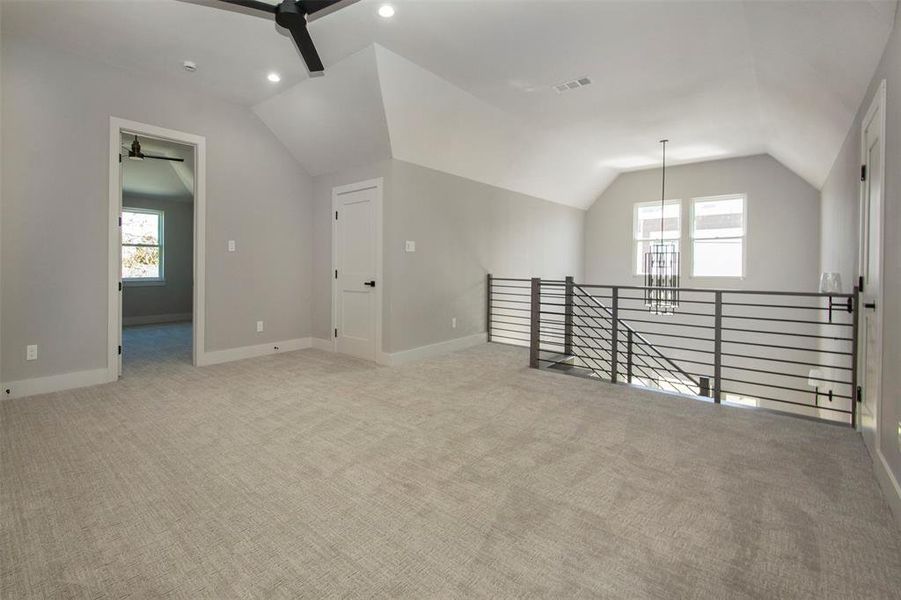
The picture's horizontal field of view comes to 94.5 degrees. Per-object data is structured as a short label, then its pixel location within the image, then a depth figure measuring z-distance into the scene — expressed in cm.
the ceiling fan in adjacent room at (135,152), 482
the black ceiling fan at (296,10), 244
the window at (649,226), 762
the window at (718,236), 705
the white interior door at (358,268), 487
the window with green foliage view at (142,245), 764
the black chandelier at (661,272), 616
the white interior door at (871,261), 236
